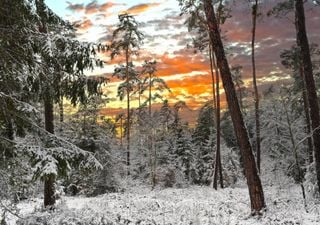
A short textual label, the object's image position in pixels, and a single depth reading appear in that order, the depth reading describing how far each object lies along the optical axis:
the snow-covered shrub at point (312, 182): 11.82
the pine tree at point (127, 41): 24.87
